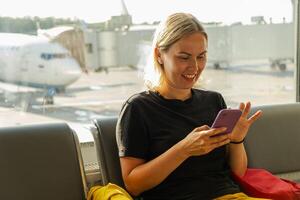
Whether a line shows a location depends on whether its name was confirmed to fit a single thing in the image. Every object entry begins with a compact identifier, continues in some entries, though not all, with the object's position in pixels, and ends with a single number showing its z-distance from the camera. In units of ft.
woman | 5.01
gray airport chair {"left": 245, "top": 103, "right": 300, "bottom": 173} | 6.70
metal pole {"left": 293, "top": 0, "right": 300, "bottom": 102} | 9.53
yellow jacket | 4.94
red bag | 5.36
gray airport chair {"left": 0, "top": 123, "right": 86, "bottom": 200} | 5.32
